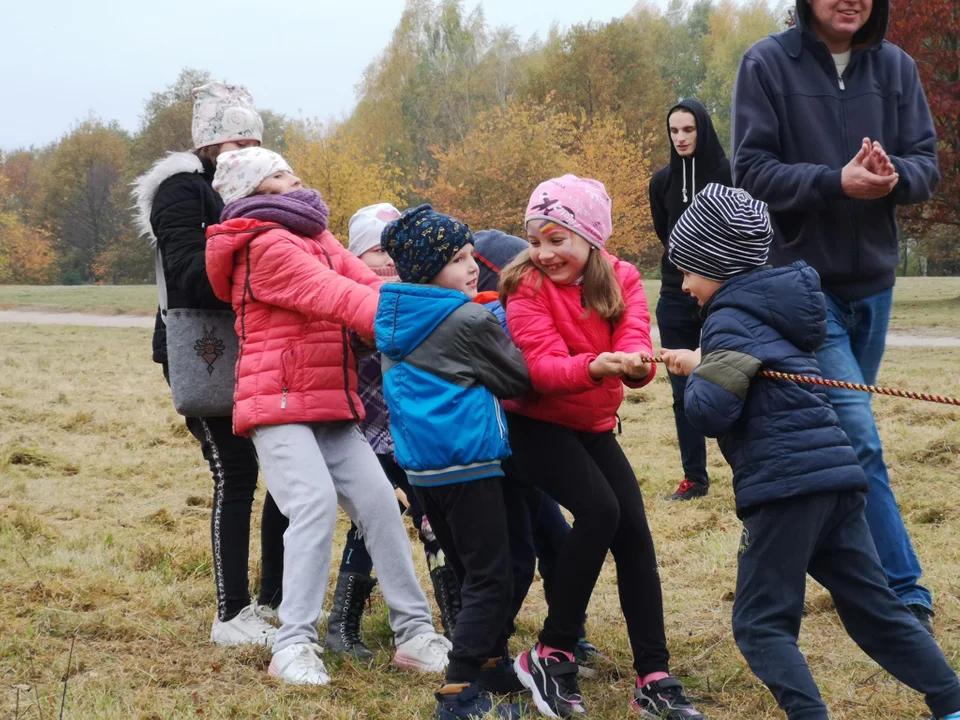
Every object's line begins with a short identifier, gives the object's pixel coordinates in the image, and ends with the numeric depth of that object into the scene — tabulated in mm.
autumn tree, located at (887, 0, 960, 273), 20891
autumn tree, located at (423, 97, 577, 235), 32531
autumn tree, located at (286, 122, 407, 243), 33031
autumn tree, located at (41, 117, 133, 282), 55062
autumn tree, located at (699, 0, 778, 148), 58562
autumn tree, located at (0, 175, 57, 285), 51844
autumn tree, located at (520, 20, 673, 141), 46438
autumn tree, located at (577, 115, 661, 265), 34656
